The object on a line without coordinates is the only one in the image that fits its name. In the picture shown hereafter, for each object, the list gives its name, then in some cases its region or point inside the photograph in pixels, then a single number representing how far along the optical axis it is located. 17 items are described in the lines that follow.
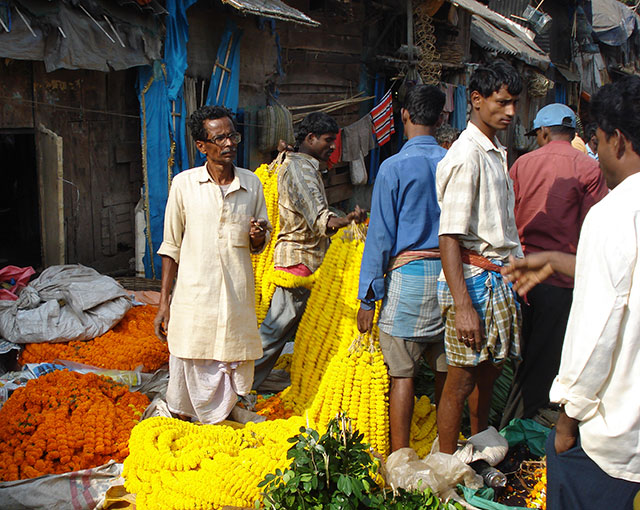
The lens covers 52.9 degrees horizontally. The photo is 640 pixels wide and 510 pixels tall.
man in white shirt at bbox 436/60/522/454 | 2.96
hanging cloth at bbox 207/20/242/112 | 7.46
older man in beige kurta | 3.57
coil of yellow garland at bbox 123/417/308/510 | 2.97
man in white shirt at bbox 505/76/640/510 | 1.81
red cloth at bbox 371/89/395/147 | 10.61
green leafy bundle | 2.58
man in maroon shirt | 4.11
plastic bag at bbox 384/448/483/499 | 2.95
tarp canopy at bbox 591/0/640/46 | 20.75
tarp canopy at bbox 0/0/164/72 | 5.18
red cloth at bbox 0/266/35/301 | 5.40
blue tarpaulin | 6.62
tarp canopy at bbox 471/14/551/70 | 13.91
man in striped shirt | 4.22
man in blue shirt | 3.30
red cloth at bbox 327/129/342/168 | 9.99
